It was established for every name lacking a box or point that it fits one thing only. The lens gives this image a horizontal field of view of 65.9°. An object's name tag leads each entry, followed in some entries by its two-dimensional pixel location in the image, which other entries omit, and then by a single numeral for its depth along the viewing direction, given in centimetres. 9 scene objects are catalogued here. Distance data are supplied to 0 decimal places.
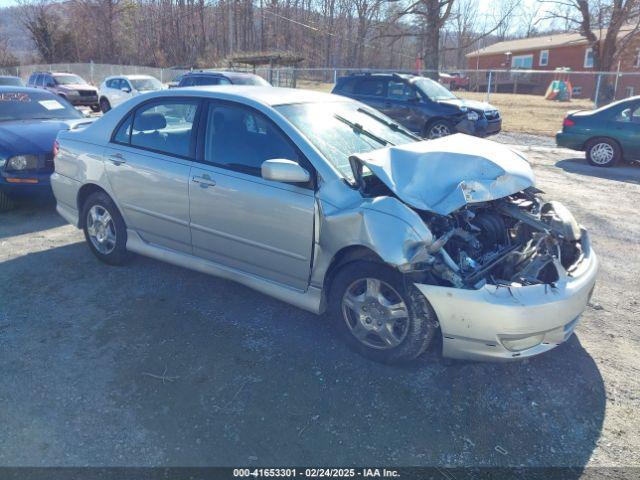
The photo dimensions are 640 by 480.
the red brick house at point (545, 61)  3132
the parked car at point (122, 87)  1922
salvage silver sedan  293
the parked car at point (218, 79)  1469
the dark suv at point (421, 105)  1194
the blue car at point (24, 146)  628
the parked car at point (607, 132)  1000
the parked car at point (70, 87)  2022
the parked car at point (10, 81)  1766
